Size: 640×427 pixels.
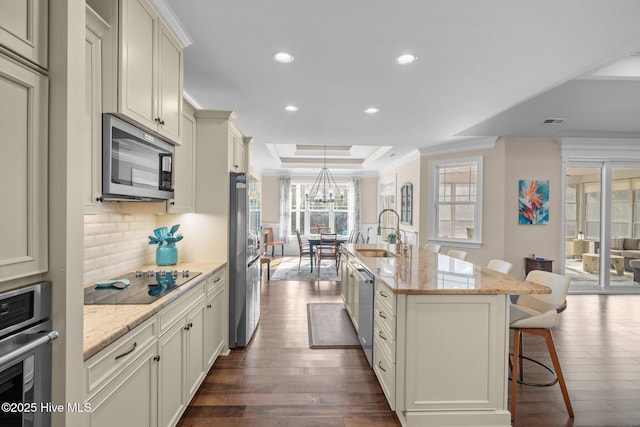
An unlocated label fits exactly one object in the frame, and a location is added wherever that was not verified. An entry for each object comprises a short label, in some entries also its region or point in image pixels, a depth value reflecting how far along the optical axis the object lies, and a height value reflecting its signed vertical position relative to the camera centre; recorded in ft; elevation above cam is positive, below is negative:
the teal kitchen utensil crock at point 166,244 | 8.45 -0.98
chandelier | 29.36 +2.58
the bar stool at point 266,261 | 18.35 -3.04
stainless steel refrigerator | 9.46 -1.53
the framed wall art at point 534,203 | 16.39 +0.54
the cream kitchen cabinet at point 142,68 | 5.00 +2.64
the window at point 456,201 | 17.24 +0.67
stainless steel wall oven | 2.64 -1.32
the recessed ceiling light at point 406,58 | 7.82 +3.99
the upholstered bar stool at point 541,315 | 6.61 -2.40
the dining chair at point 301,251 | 22.94 -3.14
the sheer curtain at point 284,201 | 29.99 +0.94
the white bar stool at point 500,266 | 8.78 -1.60
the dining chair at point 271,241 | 27.22 -2.87
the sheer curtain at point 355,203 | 30.37 +0.82
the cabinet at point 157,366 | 3.83 -2.53
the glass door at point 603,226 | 16.97 -0.66
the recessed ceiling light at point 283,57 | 7.90 +4.03
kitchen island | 6.25 -2.91
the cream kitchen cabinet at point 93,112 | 4.69 +1.50
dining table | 21.48 -2.18
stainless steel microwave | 4.99 +0.87
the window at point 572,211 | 16.80 +0.14
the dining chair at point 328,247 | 20.79 -2.52
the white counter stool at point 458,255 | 11.77 -1.69
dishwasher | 8.26 -2.87
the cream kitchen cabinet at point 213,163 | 9.29 +1.41
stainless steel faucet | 11.18 -1.19
